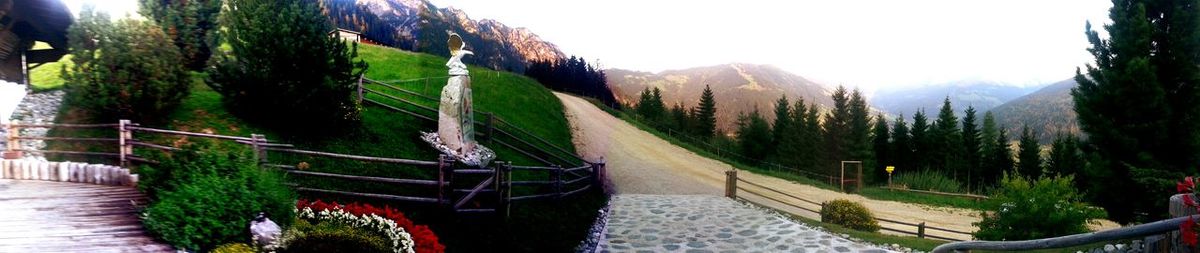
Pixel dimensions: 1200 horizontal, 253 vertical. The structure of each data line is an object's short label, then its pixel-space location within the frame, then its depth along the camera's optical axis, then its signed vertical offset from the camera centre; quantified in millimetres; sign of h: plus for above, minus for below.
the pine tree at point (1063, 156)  28797 -2031
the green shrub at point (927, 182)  23953 -2789
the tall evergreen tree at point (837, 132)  24395 -915
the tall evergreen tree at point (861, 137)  24422 -1096
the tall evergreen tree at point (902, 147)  34250 -1969
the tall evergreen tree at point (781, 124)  29773 -790
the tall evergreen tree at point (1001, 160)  36844 -2690
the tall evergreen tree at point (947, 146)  34188 -1782
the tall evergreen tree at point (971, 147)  36281 -1983
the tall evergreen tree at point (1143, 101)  12234 +431
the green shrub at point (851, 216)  12969 -2294
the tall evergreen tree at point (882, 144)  33281 -1786
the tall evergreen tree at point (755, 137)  30469 -1519
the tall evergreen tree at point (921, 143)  34312 -1699
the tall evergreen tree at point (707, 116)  37334 -588
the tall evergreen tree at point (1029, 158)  37375 -2543
